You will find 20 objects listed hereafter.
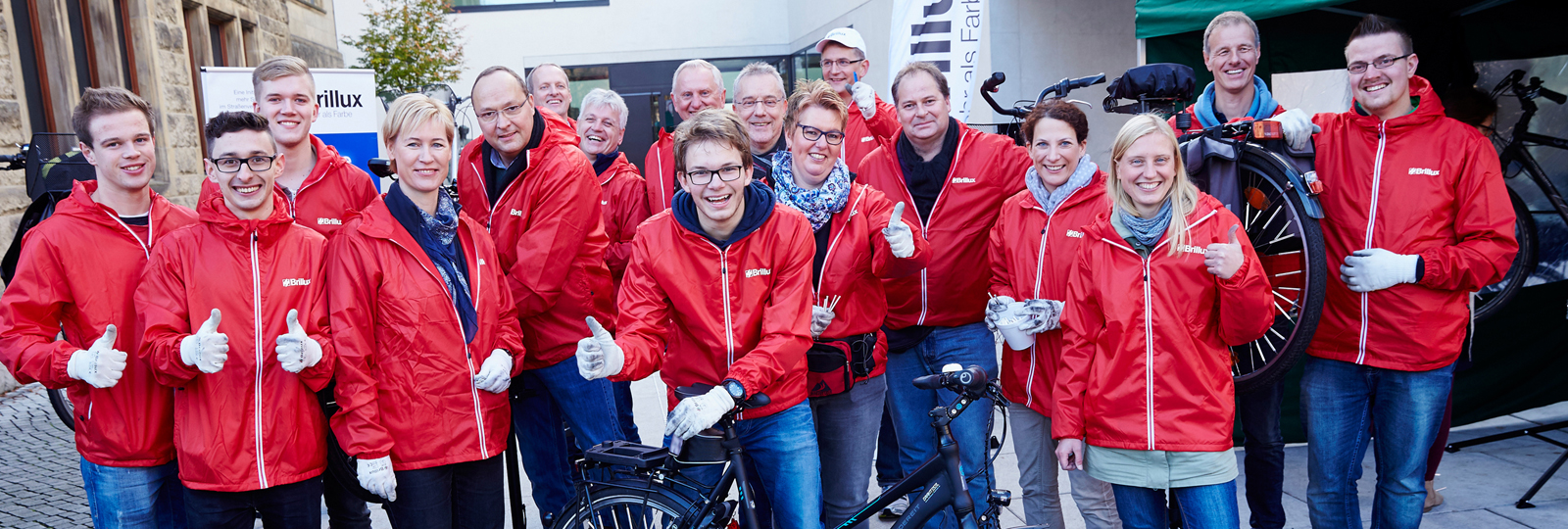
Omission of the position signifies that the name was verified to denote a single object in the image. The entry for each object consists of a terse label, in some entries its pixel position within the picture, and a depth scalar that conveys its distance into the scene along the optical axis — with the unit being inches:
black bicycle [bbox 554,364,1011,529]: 111.0
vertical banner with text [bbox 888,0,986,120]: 271.4
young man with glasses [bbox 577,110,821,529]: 111.4
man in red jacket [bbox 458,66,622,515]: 138.2
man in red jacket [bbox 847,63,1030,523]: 143.3
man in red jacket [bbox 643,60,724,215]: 177.8
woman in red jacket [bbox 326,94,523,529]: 110.9
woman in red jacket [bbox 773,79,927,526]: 126.8
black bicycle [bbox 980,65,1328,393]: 125.3
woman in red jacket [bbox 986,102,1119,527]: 124.8
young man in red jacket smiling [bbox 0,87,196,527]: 111.4
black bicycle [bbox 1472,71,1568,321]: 185.6
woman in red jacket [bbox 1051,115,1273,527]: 108.8
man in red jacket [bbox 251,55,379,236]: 136.0
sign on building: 342.0
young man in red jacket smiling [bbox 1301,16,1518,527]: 122.6
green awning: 161.5
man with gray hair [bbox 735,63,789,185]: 155.6
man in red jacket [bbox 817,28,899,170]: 174.6
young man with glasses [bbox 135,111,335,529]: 108.5
